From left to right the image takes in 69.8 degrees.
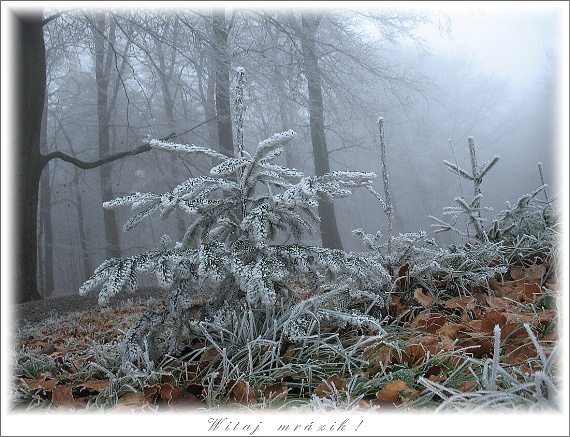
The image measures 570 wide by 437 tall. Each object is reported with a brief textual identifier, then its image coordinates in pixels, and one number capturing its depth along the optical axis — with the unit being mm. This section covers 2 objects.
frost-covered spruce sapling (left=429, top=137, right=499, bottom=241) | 2657
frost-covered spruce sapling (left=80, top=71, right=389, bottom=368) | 1425
